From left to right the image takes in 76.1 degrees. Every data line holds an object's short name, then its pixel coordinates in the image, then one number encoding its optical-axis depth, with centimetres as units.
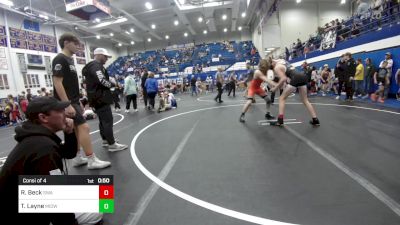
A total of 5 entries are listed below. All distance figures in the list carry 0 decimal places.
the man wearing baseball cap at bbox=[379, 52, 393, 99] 939
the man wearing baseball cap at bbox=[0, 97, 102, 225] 125
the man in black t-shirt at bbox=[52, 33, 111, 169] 349
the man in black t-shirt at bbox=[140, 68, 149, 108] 1247
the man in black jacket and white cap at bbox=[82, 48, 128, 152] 429
